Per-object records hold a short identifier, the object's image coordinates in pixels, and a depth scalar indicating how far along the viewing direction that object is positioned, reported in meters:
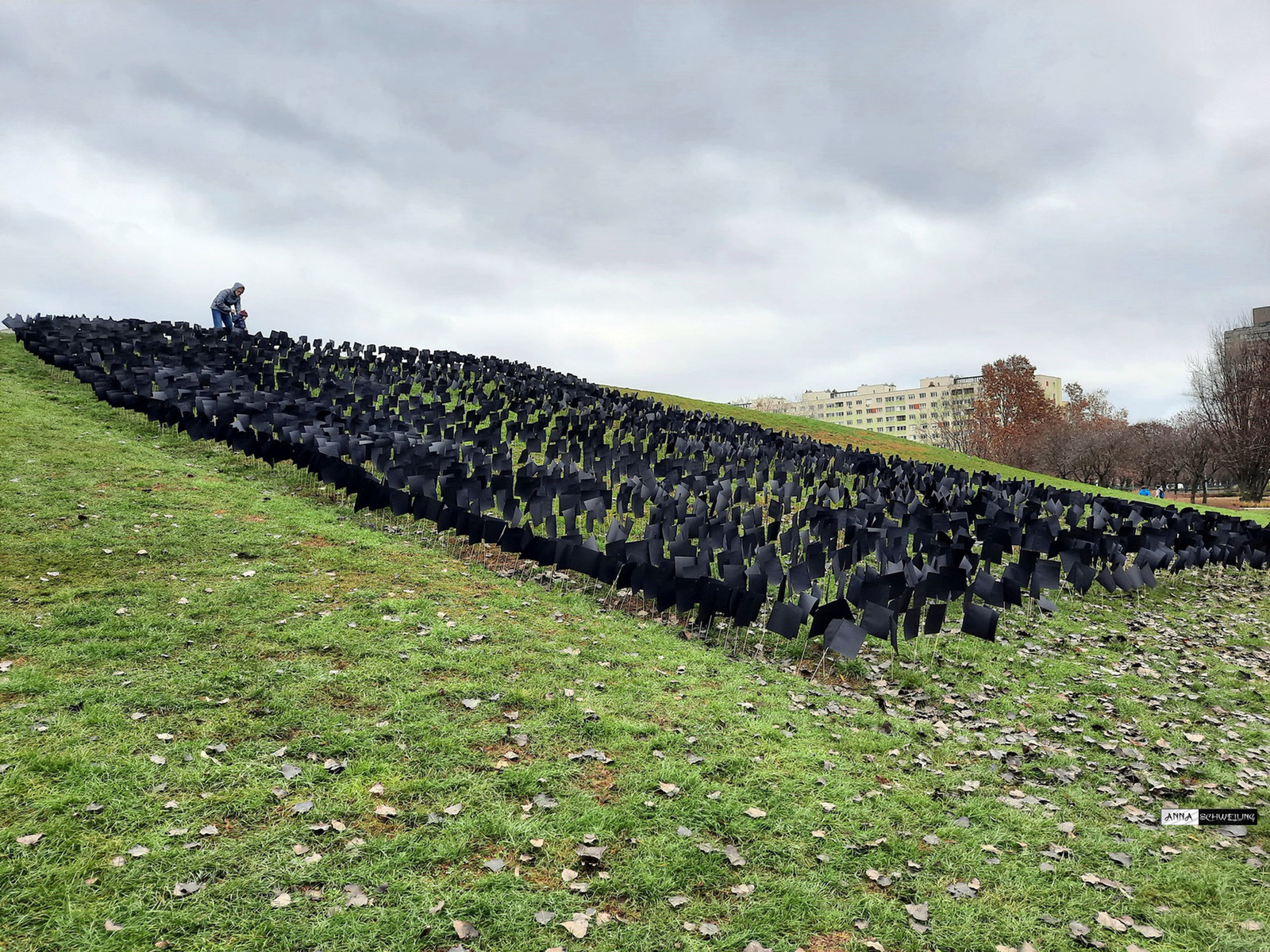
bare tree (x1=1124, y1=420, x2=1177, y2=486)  48.16
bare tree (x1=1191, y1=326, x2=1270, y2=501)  35.47
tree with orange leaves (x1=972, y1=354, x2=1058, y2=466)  53.88
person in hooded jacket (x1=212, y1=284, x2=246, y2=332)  23.73
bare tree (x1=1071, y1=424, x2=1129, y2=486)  48.28
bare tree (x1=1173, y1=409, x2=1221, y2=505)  39.84
